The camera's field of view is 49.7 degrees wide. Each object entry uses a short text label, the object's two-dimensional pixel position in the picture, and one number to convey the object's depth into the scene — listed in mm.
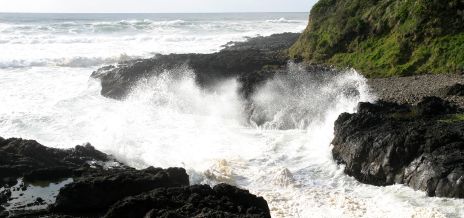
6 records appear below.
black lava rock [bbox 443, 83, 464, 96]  18975
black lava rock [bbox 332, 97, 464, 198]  12891
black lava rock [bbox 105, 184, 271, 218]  9969
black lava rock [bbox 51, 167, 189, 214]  11852
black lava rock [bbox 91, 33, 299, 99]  27484
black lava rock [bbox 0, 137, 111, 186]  14836
